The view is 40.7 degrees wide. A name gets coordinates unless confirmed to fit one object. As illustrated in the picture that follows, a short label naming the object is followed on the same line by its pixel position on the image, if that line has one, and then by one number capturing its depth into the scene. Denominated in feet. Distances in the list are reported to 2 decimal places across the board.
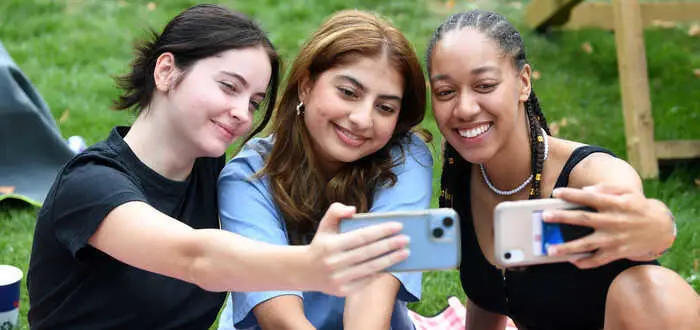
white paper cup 11.03
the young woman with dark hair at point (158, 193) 7.34
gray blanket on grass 15.21
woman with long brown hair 8.90
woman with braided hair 7.93
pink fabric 12.03
